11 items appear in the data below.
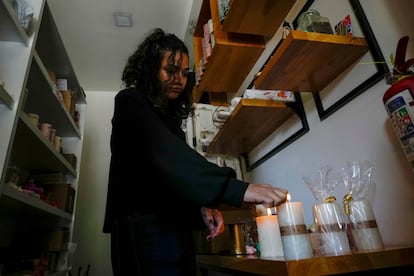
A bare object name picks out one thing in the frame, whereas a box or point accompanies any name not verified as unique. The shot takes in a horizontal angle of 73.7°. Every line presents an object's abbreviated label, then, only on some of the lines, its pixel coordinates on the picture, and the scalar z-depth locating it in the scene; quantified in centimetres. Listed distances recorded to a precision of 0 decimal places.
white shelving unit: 93
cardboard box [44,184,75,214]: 155
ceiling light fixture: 208
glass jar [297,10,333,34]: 88
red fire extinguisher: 57
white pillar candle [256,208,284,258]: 71
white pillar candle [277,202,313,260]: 56
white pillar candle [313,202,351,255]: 61
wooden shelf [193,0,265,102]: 135
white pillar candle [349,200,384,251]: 63
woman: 57
